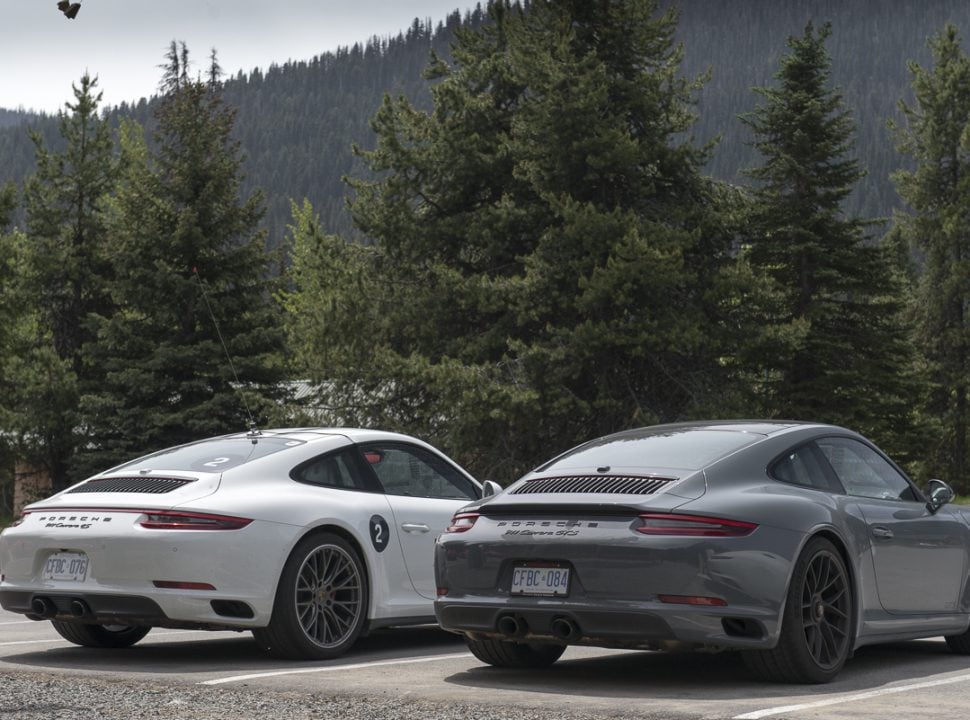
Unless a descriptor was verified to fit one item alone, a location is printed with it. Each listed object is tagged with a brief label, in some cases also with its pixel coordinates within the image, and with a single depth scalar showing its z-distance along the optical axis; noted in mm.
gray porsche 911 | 7125
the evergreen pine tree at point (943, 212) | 59719
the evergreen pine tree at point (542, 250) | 33406
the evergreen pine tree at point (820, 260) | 42438
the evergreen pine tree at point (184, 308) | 38844
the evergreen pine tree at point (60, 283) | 46281
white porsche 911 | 8414
